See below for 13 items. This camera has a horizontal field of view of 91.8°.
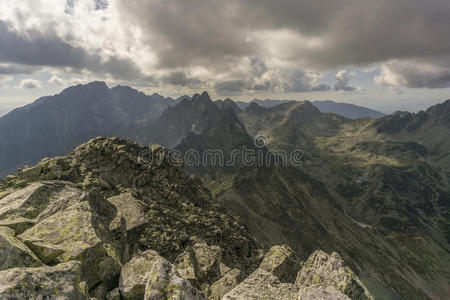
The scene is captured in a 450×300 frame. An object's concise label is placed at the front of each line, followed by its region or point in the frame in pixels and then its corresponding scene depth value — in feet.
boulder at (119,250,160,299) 46.02
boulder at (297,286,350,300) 40.64
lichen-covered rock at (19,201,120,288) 44.83
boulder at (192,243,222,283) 73.26
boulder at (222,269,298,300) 45.01
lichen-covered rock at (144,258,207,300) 37.76
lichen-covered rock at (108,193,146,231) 90.79
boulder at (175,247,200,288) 61.43
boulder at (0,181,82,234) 56.83
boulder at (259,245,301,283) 86.84
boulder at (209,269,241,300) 59.21
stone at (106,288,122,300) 45.57
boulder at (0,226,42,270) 36.50
